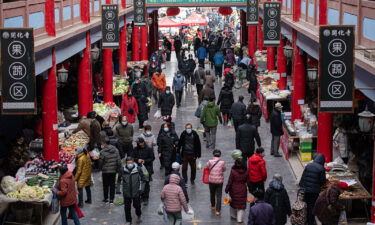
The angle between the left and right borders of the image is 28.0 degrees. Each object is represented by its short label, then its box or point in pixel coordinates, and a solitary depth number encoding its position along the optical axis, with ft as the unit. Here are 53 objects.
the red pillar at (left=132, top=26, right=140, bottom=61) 127.65
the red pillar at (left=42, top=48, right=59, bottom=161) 63.26
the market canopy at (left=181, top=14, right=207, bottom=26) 179.42
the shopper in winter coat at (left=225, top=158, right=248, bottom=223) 51.11
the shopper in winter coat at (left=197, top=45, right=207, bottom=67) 128.14
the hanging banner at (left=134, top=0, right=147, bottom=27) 111.86
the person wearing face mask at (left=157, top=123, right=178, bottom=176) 61.26
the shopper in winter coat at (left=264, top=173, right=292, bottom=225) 46.32
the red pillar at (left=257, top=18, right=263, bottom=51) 127.47
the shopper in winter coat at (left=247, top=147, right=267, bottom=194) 53.88
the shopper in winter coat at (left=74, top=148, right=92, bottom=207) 55.11
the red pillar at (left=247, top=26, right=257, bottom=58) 133.18
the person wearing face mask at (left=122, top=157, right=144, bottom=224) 50.34
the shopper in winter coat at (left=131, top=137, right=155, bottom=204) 57.06
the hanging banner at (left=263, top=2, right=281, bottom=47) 84.74
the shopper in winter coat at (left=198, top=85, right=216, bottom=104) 84.67
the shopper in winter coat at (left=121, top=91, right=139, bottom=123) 82.79
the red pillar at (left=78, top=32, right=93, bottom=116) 82.23
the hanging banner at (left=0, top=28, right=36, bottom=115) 47.50
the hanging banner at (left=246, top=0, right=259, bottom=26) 107.76
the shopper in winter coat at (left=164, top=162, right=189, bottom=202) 48.19
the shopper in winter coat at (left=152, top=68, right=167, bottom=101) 98.58
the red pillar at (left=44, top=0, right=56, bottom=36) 63.31
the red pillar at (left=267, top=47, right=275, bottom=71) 106.63
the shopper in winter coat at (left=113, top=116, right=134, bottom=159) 65.16
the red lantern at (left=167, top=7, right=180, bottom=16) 152.09
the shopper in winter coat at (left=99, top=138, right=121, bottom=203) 55.36
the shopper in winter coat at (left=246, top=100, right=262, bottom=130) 73.56
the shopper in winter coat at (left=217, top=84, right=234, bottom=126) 81.51
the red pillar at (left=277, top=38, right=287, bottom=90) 93.30
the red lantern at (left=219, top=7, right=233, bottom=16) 150.10
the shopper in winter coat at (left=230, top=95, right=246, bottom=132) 75.46
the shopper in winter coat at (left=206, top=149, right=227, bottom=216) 53.57
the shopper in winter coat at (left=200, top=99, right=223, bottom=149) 73.05
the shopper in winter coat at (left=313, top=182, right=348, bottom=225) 45.06
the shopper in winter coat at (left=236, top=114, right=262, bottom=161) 63.05
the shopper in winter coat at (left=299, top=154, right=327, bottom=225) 49.24
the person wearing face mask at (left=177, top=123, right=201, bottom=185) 61.26
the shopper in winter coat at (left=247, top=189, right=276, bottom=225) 43.06
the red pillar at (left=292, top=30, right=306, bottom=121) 78.74
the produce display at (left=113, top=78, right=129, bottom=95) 100.68
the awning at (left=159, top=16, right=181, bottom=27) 177.70
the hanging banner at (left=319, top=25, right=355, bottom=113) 45.19
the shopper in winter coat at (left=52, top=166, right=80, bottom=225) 49.42
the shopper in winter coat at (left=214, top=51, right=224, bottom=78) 119.44
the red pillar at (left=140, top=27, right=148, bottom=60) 133.90
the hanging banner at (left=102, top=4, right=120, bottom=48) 86.79
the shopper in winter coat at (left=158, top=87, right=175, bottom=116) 84.23
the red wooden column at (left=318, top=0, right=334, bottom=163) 59.98
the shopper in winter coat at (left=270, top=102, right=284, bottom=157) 70.33
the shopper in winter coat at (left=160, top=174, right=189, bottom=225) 46.96
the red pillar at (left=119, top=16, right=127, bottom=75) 113.60
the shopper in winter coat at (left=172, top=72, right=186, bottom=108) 95.79
